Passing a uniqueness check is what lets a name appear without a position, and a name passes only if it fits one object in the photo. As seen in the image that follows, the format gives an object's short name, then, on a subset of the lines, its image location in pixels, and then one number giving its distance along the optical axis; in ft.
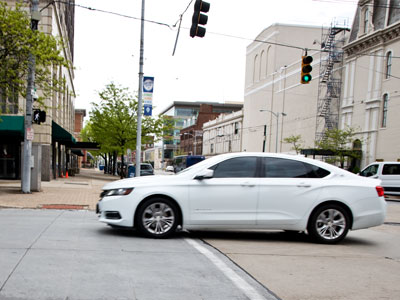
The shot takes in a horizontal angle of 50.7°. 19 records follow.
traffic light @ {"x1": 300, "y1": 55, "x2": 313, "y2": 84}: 49.90
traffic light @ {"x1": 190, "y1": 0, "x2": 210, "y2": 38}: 38.91
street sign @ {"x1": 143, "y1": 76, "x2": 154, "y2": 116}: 59.26
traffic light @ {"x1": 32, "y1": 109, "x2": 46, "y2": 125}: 49.67
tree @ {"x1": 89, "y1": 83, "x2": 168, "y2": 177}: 108.78
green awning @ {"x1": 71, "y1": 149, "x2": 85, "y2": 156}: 159.22
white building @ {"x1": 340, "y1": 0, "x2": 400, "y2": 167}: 118.21
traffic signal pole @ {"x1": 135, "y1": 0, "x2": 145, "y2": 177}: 58.85
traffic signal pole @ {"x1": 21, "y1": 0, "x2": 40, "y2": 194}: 49.81
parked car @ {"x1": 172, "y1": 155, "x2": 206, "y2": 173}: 192.34
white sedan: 24.31
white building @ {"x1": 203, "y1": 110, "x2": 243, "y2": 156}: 261.24
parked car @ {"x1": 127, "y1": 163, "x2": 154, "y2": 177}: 114.42
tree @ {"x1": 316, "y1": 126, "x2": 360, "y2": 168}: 128.67
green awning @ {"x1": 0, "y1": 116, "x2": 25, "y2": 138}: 66.92
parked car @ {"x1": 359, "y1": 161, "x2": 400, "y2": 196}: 74.74
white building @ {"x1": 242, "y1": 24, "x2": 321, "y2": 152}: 176.14
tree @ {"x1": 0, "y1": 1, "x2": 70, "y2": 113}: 48.24
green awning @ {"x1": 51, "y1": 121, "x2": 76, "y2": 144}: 79.46
